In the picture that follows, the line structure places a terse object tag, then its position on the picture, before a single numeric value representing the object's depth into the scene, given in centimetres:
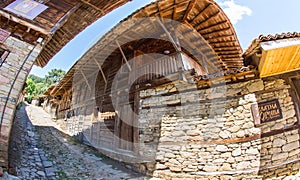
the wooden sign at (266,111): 387
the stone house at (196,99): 380
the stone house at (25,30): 412
